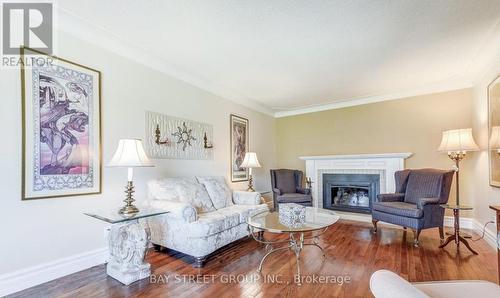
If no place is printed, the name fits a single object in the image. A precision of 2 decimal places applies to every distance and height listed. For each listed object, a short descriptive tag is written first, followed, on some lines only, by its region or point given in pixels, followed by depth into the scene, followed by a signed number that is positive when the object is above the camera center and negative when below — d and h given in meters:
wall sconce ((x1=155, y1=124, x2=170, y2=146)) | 3.12 +0.23
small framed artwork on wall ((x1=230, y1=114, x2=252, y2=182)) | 4.49 +0.12
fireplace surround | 4.21 -0.30
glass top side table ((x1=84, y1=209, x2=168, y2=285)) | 2.14 -0.85
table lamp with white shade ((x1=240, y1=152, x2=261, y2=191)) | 4.14 -0.18
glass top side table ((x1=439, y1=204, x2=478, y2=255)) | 2.85 -1.02
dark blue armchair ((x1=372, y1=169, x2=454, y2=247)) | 3.01 -0.71
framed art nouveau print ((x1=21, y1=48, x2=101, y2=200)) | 2.09 +0.24
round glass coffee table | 2.20 -0.71
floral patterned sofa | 2.45 -0.72
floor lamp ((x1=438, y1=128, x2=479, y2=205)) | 3.17 +0.09
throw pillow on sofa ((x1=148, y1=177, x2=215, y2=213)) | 2.84 -0.47
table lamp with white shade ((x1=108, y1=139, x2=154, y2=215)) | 2.25 -0.05
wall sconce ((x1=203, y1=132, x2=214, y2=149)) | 3.85 +0.13
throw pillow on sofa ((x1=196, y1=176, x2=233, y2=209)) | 3.29 -0.55
